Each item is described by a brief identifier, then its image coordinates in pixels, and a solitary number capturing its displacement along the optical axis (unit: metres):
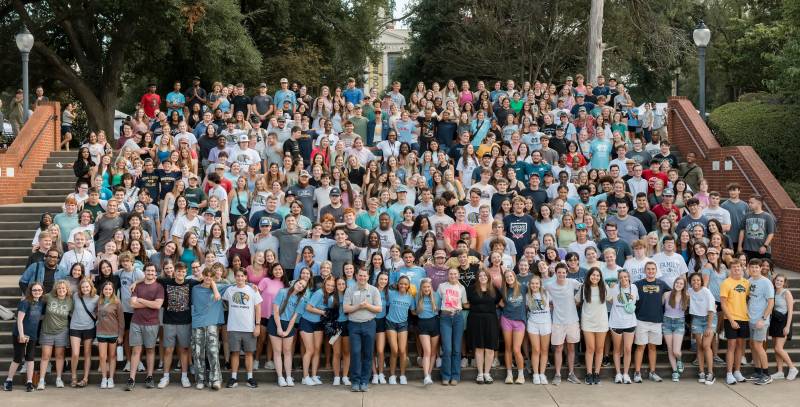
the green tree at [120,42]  22.41
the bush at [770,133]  20.83
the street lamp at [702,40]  17.94
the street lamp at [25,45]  18.27
